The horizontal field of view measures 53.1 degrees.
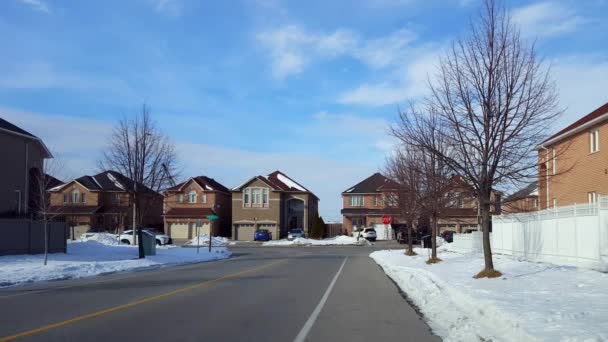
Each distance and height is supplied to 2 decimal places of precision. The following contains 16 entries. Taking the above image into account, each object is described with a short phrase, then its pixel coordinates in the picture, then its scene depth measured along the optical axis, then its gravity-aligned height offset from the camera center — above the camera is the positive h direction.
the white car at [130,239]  53.08 -2.72
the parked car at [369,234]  70.00 -3.08
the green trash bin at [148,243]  37.88 -2.16
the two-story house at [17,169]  36.81 +2.54
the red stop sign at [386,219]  47.28 -0.88
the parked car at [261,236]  74.38 -3.40
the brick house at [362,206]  78.69 +0.25
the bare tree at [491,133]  17.66 +2.20
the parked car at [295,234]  72.54 -3.11
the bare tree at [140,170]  34.78 +2.22
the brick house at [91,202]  69.76 +0.82
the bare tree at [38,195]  28.11 +0.85
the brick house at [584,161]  26.80 +2.18
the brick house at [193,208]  77.31 +0.05
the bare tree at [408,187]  30.19 +1.07
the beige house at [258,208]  77.56 +0.03
